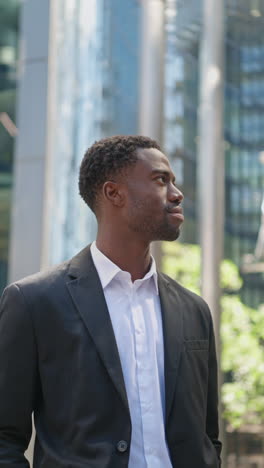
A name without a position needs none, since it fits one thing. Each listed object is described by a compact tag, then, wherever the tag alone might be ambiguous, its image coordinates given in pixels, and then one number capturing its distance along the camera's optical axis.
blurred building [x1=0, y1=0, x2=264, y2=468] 6.72
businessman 2.23
